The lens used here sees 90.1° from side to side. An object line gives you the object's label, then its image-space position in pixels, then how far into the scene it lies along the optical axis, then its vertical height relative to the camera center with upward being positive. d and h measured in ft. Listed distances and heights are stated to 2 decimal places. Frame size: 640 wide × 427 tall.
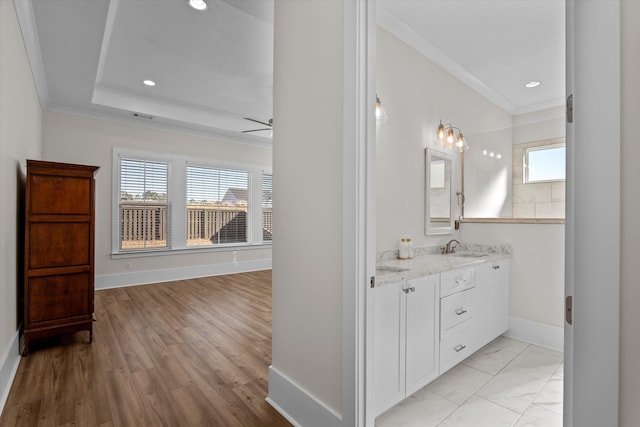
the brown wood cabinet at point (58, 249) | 8.97 -1.09
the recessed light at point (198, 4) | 8.77 +5.84
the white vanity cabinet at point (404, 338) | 5.81 -2.44
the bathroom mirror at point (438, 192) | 10.55 +0.81
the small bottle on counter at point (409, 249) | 9.30 -0.99
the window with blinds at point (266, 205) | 23.84 +0.67
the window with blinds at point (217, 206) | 20.35 +0.50
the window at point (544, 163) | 12.35 +2.14
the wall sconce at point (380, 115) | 8.46 +2.67
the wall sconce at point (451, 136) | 10.87 +2.82
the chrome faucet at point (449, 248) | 11.15 -1.16
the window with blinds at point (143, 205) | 17.78 +0.44
